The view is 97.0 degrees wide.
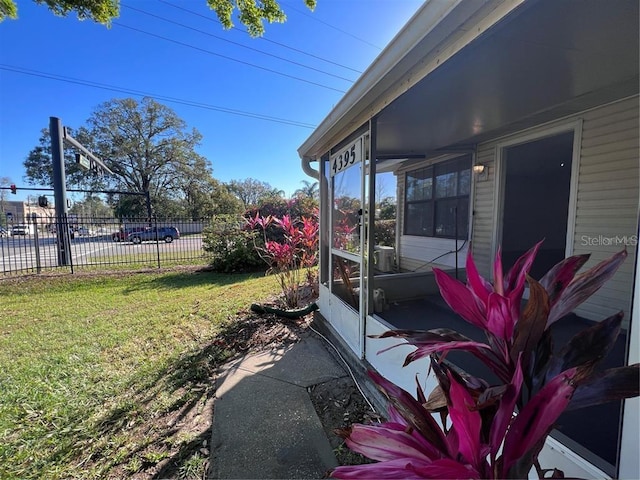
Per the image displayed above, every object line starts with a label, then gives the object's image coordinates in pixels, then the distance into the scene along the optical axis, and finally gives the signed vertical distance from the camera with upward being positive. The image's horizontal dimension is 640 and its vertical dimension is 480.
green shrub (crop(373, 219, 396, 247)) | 6.93 -0.33
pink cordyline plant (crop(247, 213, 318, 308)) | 4.62 -0.52
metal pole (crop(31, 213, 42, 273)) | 7.56 -0.57
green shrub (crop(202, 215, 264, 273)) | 8.34 -0.82
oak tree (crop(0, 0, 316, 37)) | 4.19 +3.31
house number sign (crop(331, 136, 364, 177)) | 2.80 +0.69
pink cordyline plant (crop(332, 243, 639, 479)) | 0.67 -0.43
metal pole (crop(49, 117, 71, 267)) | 8.27 +1.01
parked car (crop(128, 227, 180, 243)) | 21.62 -0.94
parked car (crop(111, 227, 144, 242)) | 15.29 -0.72
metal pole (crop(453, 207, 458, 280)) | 4.77 +0.02
